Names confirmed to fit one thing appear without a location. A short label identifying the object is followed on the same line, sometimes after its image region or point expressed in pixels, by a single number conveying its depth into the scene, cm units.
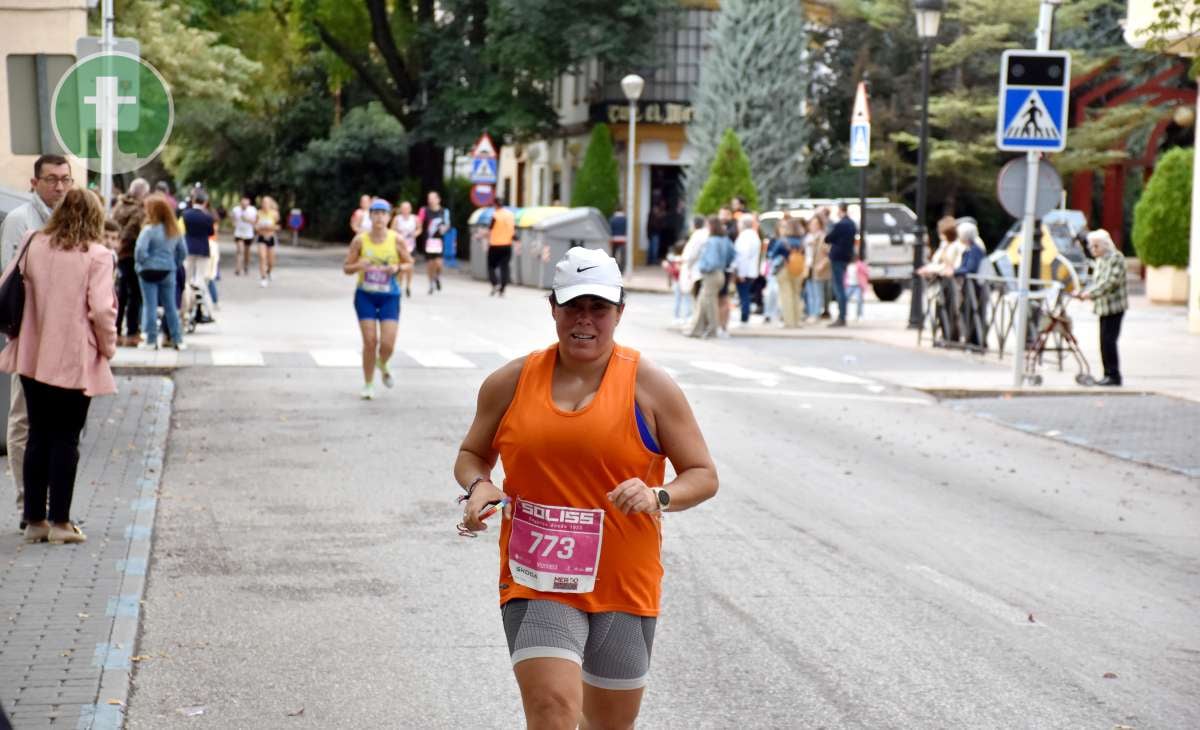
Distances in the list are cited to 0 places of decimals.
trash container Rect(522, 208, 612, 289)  3919
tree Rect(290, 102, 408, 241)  6406
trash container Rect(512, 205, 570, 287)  4034
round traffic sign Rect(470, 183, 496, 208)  4222
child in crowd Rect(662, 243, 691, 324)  2908
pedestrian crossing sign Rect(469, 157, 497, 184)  4278
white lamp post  4206
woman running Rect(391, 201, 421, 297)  3909
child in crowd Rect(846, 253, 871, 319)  3131
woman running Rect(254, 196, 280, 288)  3838
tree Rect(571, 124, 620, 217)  5419
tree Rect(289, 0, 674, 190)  4981
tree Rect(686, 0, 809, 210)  5006
